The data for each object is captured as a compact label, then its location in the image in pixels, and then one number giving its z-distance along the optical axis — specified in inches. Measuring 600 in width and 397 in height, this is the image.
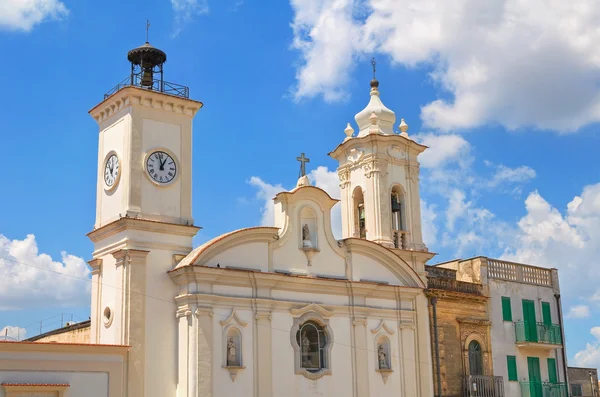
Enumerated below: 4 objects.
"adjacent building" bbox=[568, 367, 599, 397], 1438.2
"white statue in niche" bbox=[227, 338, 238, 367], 1048.8
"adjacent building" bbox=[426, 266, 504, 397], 1240.2
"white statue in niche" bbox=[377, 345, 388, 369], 1184.2
